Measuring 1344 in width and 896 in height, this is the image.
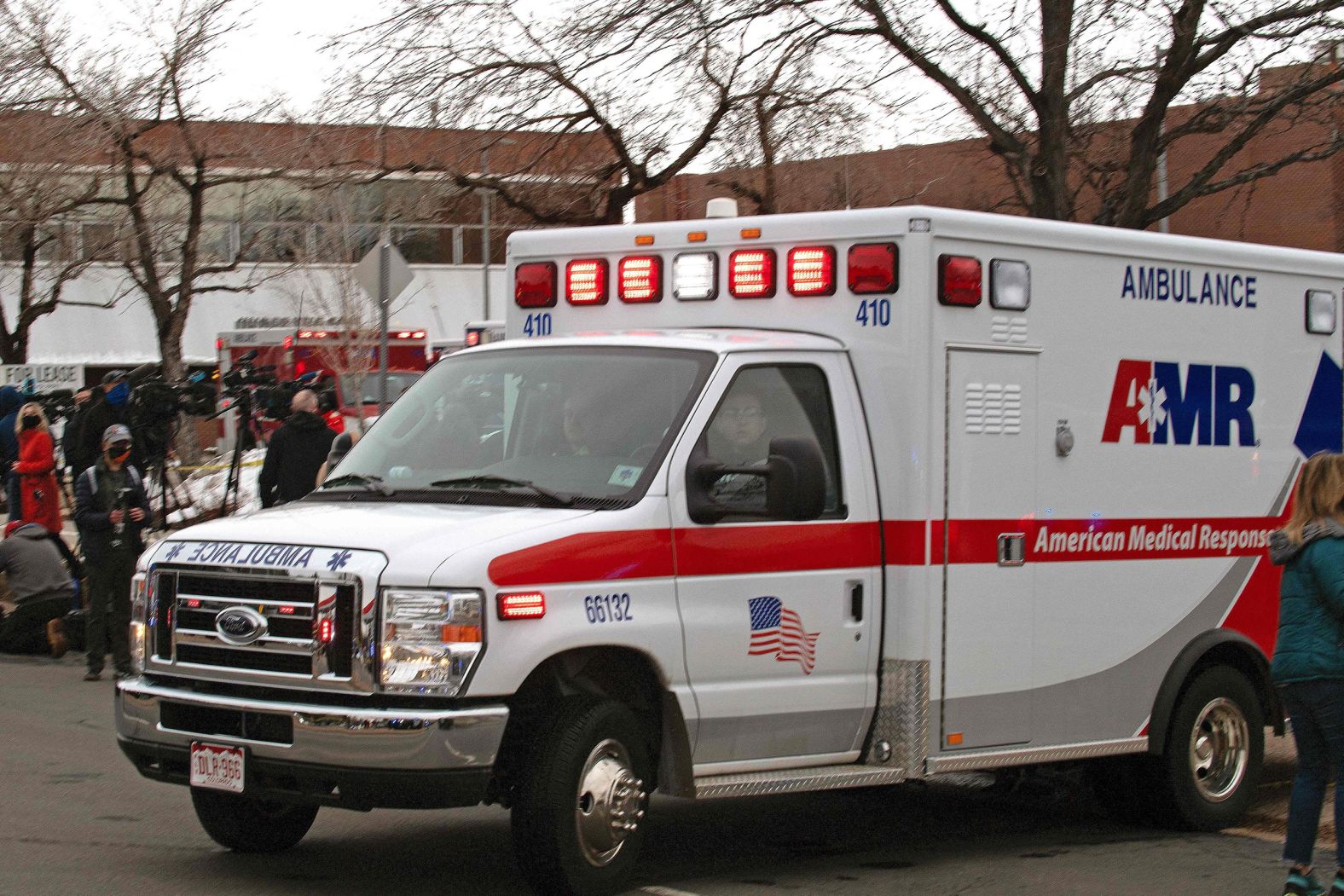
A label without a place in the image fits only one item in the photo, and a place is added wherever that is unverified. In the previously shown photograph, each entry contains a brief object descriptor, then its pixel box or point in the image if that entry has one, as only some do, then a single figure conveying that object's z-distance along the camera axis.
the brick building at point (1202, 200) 26.96
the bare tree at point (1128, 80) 15.42
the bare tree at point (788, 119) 17.11
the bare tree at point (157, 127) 26.03
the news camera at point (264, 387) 14.72
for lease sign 39.15
